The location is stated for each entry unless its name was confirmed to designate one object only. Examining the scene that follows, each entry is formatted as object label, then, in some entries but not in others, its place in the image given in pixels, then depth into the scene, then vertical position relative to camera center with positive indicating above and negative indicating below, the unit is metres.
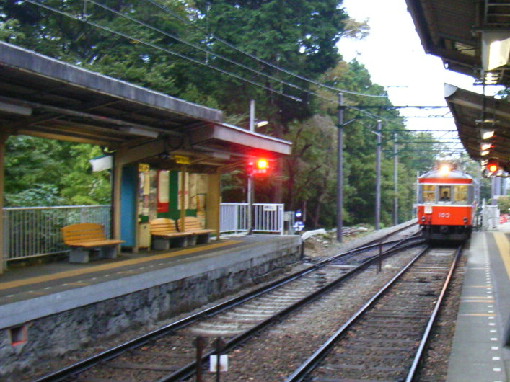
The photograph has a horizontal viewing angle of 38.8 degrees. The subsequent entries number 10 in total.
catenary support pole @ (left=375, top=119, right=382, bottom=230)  40.51 +0.44
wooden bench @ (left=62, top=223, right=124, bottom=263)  13.22 -0.77
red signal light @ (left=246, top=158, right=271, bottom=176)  21.39 +1.07
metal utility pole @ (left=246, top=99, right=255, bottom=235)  23.77 +0.21
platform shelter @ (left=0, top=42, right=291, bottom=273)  9.77 +1.29
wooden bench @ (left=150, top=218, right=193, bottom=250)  16.61 -0.79
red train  27.58 -0.08
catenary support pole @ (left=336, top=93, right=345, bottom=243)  29.69 +1.14
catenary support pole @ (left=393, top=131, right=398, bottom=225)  53.78 +0.43
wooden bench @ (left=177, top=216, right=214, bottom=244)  17.83 -0.71
